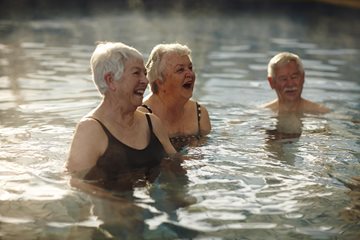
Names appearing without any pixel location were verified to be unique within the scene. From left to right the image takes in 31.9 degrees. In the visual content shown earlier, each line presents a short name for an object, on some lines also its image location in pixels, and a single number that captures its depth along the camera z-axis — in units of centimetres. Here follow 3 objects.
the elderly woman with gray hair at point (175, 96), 593
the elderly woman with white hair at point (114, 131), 445
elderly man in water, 747
